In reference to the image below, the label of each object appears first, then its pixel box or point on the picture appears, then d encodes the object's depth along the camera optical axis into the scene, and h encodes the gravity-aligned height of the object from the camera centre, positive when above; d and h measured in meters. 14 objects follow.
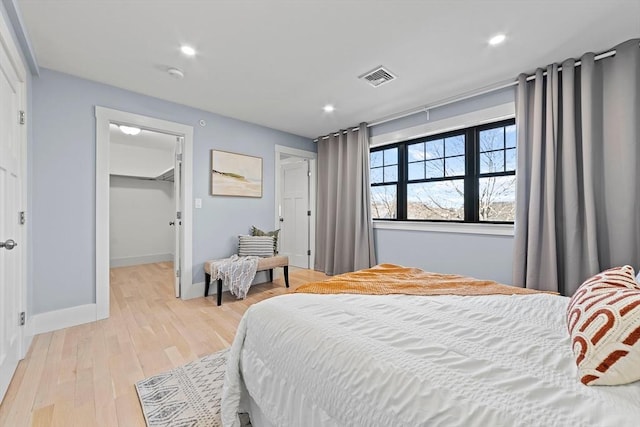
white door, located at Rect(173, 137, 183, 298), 3.40 -0.03
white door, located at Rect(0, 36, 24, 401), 1.61 -0.05
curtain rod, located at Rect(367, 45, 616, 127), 2.26 +1.30
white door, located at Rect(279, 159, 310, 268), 5.01 +0.01
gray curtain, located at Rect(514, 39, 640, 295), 2.13 +0.37
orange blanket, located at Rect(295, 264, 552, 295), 1.58 -0.45
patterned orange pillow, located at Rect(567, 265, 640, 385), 0.72 -0.36
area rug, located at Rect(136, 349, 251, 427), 1.42 -1.06
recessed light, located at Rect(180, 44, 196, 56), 2.19 +1.33
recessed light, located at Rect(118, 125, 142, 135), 3.87 +1.18
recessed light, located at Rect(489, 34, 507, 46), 2.04 +1.33
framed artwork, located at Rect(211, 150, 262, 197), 3.63 +0.55
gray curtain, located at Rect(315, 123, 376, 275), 3.98 +0.13
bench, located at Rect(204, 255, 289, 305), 3.24 -0.68
